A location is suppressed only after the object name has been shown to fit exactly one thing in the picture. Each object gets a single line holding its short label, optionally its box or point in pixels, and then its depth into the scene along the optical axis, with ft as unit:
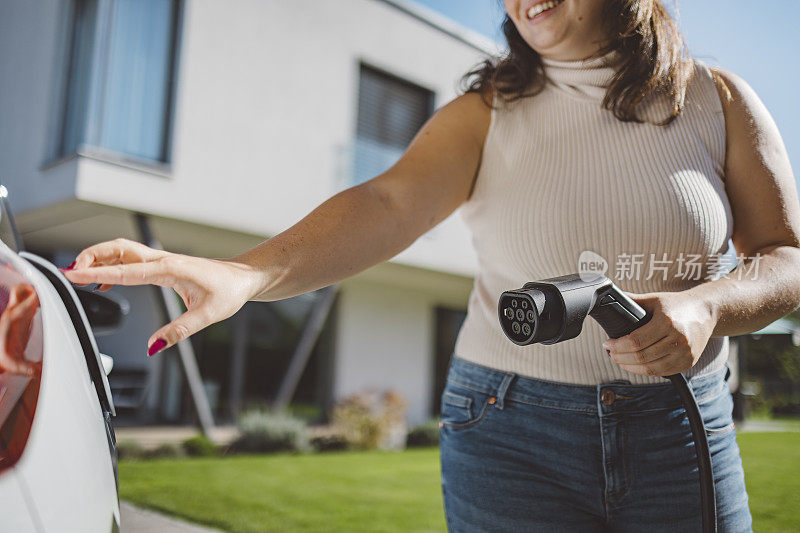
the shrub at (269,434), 24.11
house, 21.90
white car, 2.09
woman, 3.38
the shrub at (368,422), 27.53
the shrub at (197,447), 22.22
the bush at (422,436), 30.86
